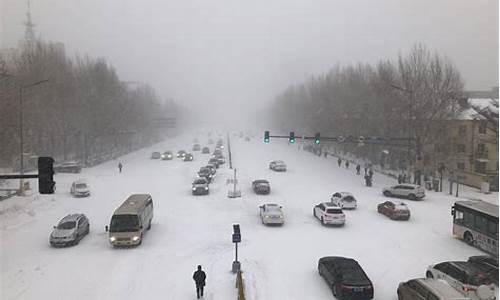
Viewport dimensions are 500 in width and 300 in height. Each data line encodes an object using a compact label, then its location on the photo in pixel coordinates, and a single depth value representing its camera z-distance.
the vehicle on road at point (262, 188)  42.59
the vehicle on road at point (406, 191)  40.28
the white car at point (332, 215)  29.98
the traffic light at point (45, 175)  16.48
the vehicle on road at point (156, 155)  78.34
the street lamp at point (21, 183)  38.69
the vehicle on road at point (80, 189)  40.56
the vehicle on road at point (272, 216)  30.27
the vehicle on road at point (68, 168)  56.53
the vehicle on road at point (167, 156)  76.06
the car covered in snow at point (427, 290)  14.87
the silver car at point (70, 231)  25.22
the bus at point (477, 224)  23.73
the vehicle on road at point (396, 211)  32.09
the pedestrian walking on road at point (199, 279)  17.97
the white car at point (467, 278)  16.73
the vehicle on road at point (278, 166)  59.97
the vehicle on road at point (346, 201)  35.78
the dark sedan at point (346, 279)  17.34
